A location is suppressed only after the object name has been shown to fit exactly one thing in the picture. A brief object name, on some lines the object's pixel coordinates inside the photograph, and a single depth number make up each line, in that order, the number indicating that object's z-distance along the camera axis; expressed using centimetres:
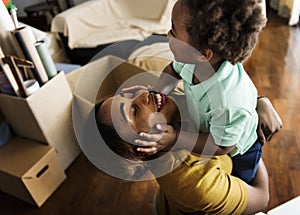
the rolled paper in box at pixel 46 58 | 138
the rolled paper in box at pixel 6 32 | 122
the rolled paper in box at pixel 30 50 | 125
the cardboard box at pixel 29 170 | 144
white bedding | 248
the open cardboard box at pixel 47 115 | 142
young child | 68
